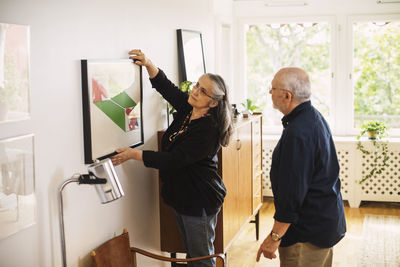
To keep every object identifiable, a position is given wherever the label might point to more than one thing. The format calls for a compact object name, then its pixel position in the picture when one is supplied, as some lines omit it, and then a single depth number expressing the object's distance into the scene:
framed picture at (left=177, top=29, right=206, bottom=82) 3.48
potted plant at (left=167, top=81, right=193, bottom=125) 3.23
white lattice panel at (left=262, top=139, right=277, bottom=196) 5.66
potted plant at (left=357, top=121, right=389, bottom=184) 5.36
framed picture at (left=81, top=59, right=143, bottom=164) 2.27
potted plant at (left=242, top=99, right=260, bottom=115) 4.11
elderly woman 2.52
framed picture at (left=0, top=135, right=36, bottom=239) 1.72
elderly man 2.10
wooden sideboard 3.20
